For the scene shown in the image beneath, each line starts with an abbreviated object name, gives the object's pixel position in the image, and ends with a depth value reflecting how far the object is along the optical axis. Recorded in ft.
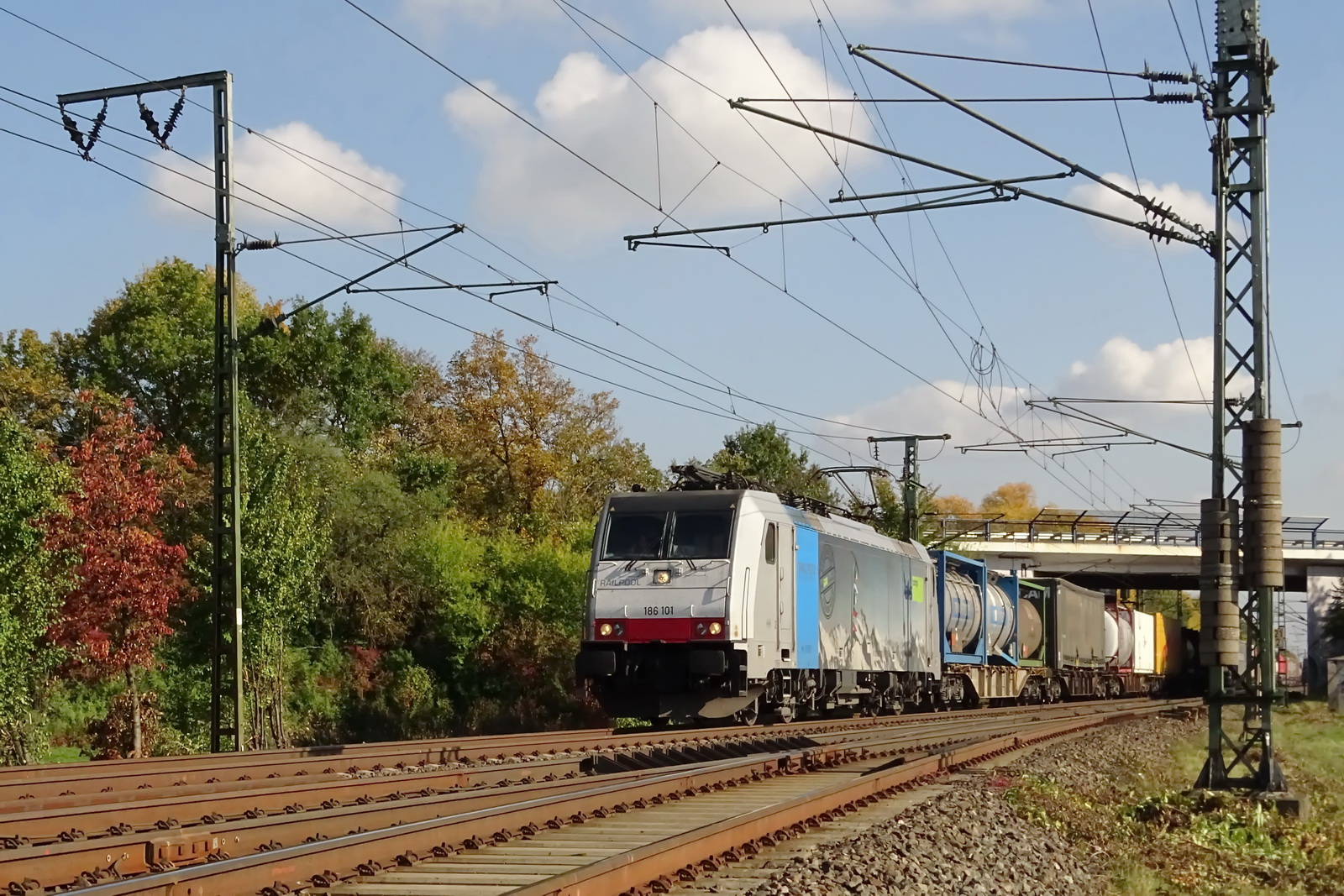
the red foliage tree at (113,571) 83.87
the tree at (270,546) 81.66
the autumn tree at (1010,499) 424.87
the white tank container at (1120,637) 153.17
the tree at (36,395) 153.79
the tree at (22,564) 68.33
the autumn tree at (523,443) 175.11
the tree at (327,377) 165.89
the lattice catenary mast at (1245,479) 46.42
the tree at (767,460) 209.97
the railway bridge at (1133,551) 202.28
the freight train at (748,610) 66.74
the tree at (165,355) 153.48
